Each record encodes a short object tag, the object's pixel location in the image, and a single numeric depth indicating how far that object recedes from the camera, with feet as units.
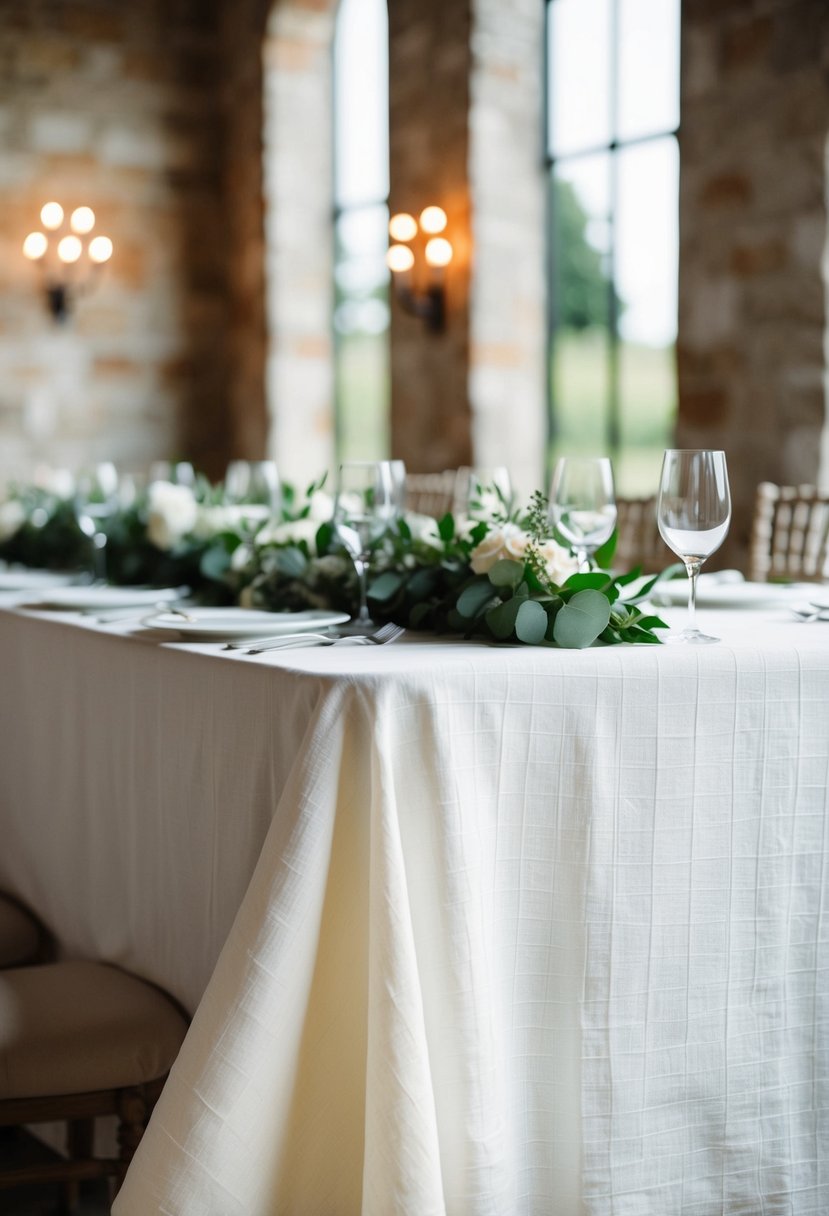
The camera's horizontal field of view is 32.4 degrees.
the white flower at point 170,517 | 8.56
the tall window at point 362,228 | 25.41
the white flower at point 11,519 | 11.71
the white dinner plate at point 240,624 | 5.80
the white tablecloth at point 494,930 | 4.39
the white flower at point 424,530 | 6.33
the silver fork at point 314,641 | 5.57
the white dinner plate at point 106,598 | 7.45
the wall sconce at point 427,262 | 21.71
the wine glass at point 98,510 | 9.20
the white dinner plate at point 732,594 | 7.03
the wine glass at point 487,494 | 6.81
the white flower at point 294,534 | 7.43
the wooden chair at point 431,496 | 15.17
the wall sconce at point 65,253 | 24.94
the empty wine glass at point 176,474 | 11.26
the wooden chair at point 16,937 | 6.47
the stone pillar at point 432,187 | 21.33
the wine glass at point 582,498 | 5.95
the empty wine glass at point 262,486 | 8.18
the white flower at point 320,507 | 8.07
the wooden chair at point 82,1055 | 5.06
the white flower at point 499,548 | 5.60
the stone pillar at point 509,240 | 21.06
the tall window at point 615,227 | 20.03
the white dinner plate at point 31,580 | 9.20
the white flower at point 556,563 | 5.49
